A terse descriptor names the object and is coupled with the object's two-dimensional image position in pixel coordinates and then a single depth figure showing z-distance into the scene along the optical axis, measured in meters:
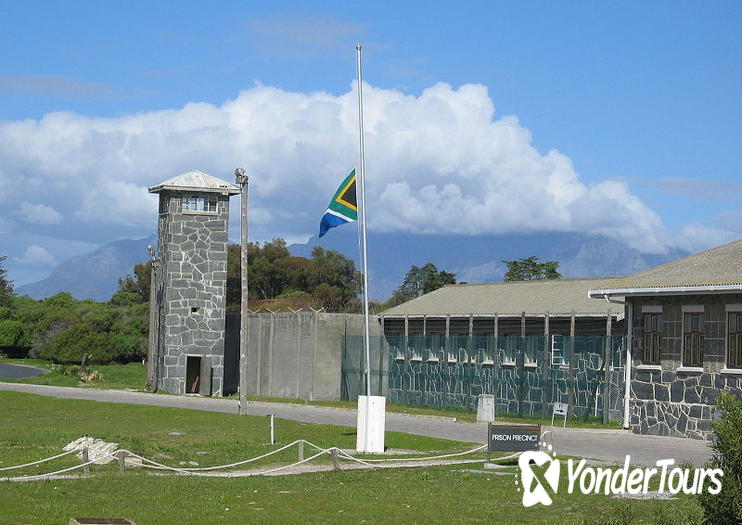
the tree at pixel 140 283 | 117.12
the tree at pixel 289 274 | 102.82
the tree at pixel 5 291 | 109.38
